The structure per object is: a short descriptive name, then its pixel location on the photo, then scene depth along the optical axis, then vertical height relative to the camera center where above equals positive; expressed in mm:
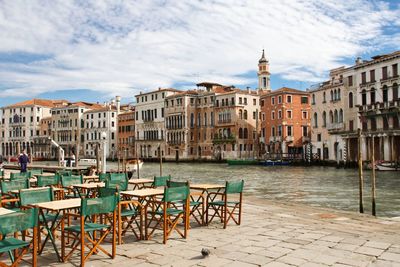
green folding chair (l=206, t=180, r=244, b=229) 7262 -614
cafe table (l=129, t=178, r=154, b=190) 8784 -460
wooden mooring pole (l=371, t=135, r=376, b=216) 11061 -992
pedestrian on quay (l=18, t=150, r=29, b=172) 18516 -4
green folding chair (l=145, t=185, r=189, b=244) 5992 -757
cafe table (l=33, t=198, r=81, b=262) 5098 -547
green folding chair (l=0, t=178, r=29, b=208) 7299 -451
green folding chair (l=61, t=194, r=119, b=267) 4871 -682
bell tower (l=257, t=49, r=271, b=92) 84562 +15101
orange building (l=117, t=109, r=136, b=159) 78188 +4612
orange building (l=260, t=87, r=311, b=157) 55969 +4433
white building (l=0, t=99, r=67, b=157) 94125 +8528
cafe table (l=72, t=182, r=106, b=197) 7596 -466
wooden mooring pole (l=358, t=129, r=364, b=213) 10991 -286
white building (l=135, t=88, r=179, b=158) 72094 +6000
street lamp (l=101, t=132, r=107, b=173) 19994 +614
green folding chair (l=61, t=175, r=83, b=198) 8477 -441
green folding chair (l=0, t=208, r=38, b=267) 4094 -616
